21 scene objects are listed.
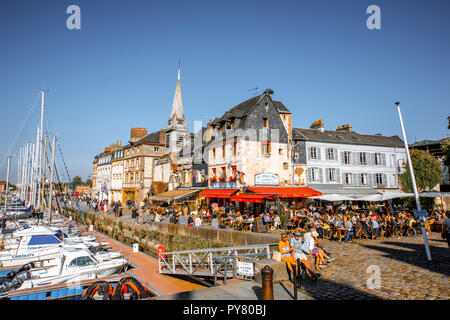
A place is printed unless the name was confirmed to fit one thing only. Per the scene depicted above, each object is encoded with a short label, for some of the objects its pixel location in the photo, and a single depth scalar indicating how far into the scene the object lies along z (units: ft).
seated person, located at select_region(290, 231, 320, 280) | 21.78
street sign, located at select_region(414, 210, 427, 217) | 27.41
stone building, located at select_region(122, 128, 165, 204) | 131.54
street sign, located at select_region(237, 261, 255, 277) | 21.34
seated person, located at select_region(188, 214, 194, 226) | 59.88
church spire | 124.36
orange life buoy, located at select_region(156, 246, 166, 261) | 42.06
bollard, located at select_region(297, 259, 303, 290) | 19.97
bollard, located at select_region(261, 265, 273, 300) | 15.85
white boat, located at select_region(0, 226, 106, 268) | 47.67
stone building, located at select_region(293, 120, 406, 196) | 84.43
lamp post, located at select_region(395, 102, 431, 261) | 27.50
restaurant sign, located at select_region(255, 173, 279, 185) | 72.69
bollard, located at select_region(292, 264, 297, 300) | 17.48
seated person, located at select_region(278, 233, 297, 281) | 22.30
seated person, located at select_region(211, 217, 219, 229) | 54.39
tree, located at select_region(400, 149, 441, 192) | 93.50
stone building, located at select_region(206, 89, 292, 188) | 72.38
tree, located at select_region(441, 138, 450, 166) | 70.87
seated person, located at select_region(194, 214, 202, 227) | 58.03
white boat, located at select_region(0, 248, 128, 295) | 36.96
